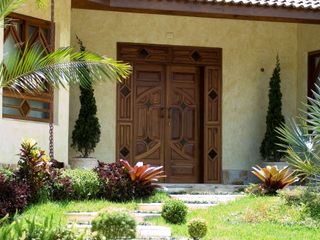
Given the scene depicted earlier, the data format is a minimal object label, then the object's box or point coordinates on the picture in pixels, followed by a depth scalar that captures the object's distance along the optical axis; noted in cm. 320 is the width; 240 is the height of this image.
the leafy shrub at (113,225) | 818
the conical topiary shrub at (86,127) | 1491
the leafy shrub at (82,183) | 1147
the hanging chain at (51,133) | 1245
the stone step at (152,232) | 902
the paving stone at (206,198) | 1244
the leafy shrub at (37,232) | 717
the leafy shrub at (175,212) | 1016
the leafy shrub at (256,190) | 1277
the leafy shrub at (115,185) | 1180
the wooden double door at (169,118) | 1606
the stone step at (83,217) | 1001
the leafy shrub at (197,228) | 876
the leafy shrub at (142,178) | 1209
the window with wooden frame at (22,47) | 1312
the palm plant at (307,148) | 1165
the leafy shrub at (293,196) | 1130
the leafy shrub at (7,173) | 1080
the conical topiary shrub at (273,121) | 1594
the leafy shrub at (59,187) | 1130
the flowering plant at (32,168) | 1094
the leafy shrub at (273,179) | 1287
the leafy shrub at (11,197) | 1015
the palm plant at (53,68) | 980
